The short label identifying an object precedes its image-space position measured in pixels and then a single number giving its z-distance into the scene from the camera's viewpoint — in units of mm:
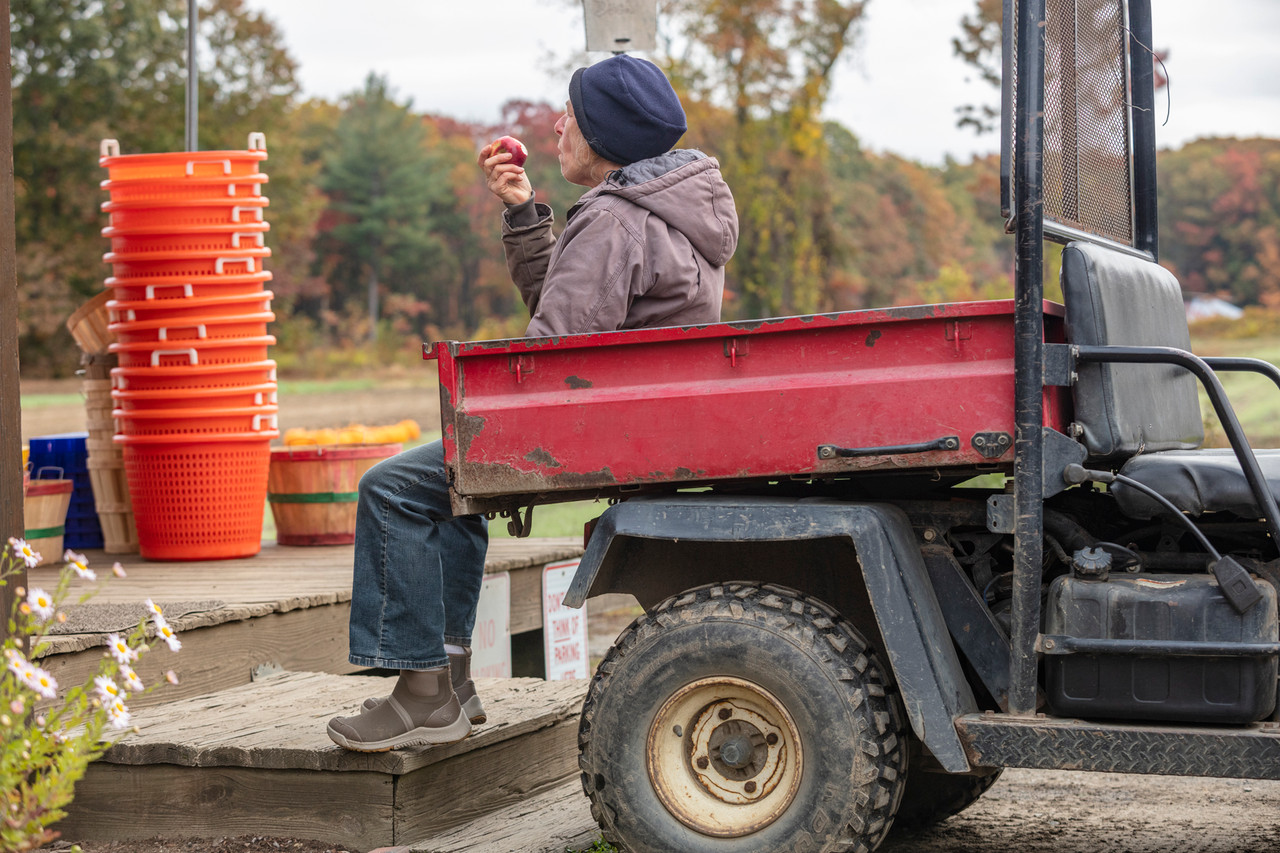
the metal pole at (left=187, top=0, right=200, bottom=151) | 6215
